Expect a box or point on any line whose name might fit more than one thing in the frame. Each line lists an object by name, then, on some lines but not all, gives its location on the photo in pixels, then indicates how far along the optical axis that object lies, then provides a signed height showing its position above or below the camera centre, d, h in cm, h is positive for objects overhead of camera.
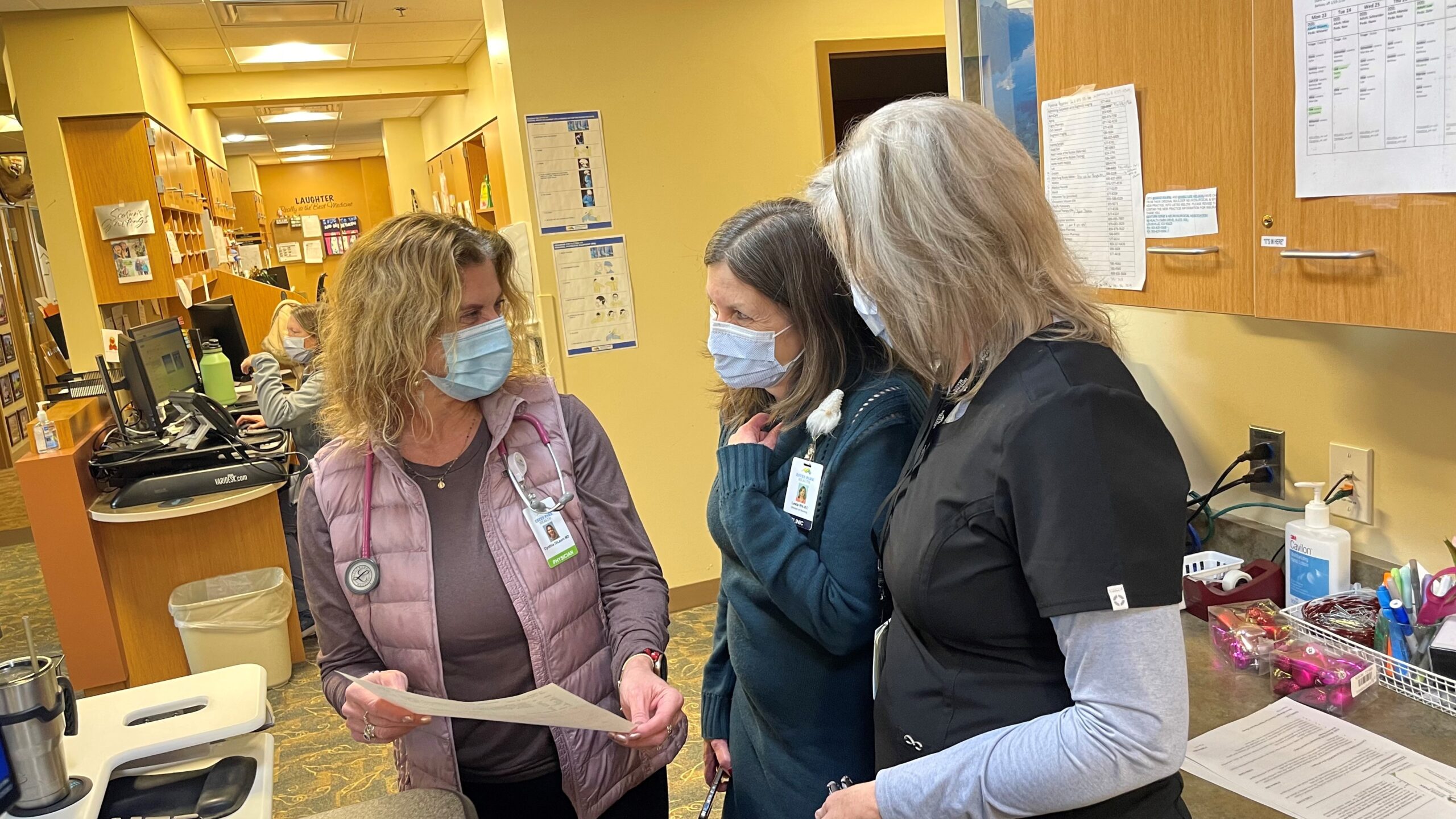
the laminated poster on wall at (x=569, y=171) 362 +34
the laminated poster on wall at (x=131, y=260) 506 +24
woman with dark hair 125 -34
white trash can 356 -121
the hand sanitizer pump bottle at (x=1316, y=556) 155 -60
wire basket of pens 131 -66
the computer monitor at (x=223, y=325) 544 -16
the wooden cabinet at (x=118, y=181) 495 +65
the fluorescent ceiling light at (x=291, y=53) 591 +147
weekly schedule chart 101 +9
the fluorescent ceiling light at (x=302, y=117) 881 +158
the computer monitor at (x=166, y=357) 394 -24
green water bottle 506 -43
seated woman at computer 401 -49
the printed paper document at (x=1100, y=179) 149 +5
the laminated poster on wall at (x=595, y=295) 372 -14
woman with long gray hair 86 -28
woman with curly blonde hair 144 -42
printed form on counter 112 -72
